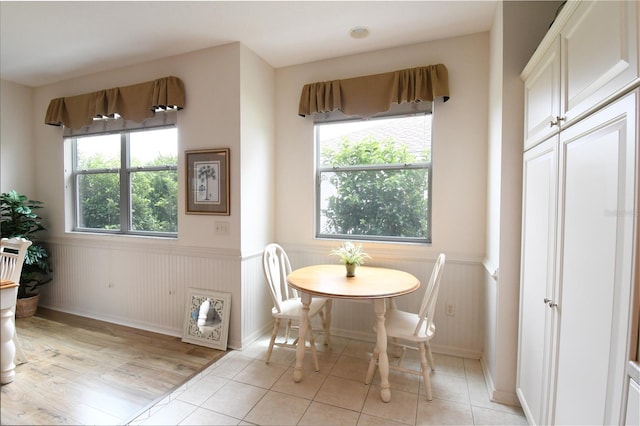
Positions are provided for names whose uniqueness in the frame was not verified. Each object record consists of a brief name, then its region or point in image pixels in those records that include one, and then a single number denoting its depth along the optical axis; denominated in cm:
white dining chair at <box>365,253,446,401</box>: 199
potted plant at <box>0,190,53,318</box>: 314
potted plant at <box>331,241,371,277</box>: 237
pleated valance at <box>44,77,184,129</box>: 274
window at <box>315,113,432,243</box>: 271
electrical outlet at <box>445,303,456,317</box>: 254
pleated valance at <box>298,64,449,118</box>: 246
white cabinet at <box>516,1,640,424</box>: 94
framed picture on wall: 266
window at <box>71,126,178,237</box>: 306
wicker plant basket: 322
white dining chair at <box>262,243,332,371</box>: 237
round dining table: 198
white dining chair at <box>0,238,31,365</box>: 224
